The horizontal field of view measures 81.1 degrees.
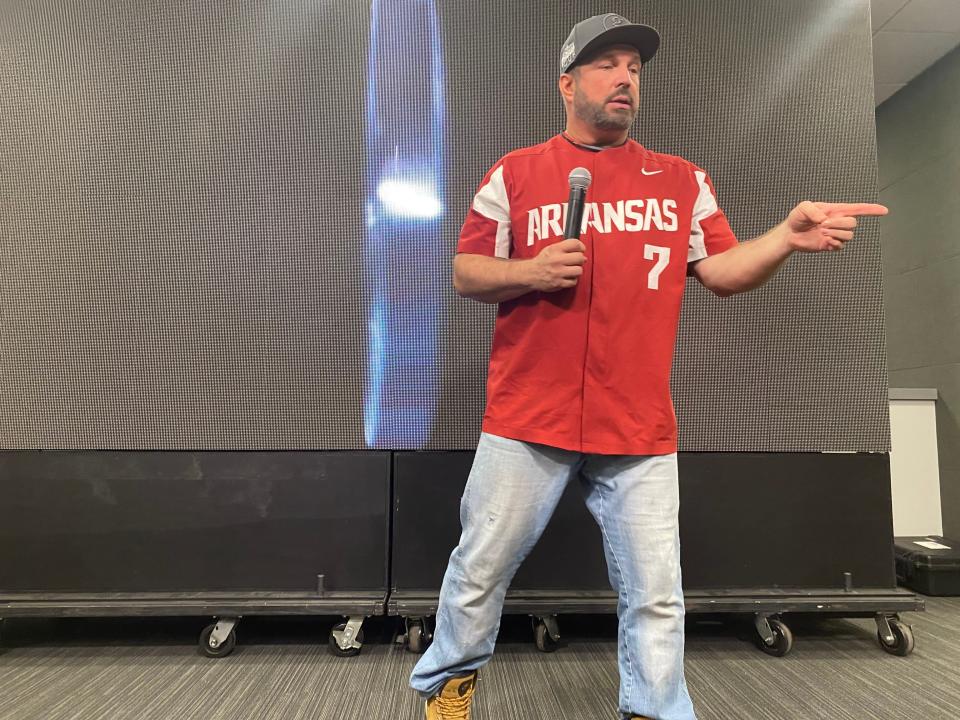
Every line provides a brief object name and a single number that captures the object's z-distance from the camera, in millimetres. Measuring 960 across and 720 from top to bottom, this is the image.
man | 1021
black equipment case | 2221
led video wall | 1841
